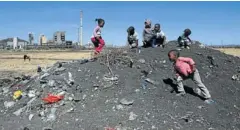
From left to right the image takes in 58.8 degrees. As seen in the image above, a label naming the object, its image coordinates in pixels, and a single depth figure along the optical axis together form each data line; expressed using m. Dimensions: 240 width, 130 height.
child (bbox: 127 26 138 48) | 6.78
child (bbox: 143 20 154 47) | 6.92
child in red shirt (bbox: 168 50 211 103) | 4.91
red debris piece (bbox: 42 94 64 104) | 5.01
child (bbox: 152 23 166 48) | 6.98
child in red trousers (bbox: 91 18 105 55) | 6.42
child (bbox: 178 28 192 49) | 6.79
